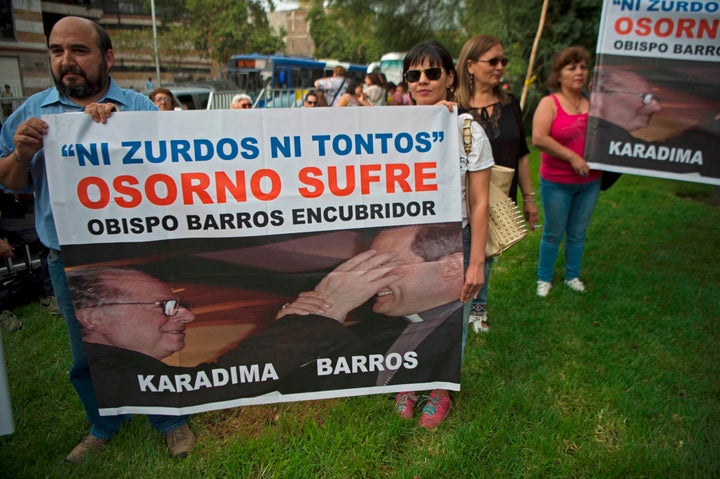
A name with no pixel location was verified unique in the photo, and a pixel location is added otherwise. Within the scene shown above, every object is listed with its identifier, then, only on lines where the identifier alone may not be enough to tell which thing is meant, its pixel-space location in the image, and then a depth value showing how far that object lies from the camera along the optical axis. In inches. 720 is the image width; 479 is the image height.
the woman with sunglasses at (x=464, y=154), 94.5
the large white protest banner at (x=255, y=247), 86.6
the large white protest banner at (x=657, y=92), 154.6
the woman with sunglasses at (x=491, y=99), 126.2
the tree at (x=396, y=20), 695.1
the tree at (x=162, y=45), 1175.0
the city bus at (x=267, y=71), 976.9
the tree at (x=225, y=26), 1363.2
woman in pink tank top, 159.3
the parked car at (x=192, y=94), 668.7
